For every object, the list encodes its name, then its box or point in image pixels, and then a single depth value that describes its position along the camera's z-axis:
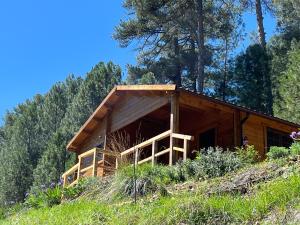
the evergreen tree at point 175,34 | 27.47
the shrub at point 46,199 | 11.53
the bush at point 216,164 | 9.54
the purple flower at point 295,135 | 9.48
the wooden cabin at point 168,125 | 13.42
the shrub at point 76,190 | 11.52
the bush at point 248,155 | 10.02
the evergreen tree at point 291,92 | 20.26
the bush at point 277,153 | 9.30
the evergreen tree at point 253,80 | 25.34
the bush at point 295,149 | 8.55
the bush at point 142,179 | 9.27
